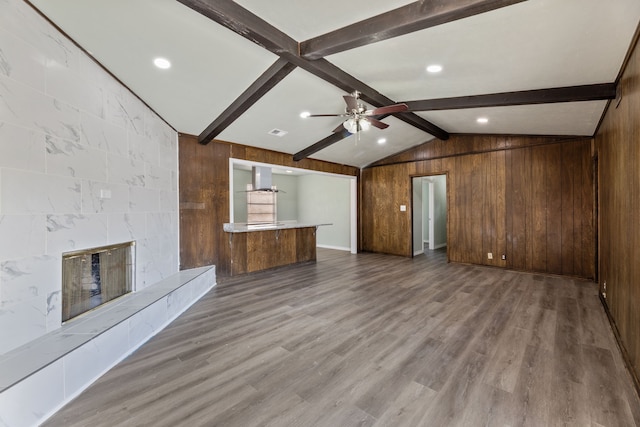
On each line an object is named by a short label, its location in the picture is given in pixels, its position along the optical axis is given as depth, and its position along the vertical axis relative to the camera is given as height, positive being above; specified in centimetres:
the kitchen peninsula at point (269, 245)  519 -64
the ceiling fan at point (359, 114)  323 +129
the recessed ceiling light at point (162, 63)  278 +159
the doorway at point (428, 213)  745 +2
